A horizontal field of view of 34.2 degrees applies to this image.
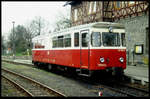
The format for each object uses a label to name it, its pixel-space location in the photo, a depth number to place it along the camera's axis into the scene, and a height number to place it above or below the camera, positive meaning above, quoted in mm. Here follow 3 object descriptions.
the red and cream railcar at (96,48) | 11406 +20
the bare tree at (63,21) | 49831 +5667
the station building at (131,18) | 20188 +2821
